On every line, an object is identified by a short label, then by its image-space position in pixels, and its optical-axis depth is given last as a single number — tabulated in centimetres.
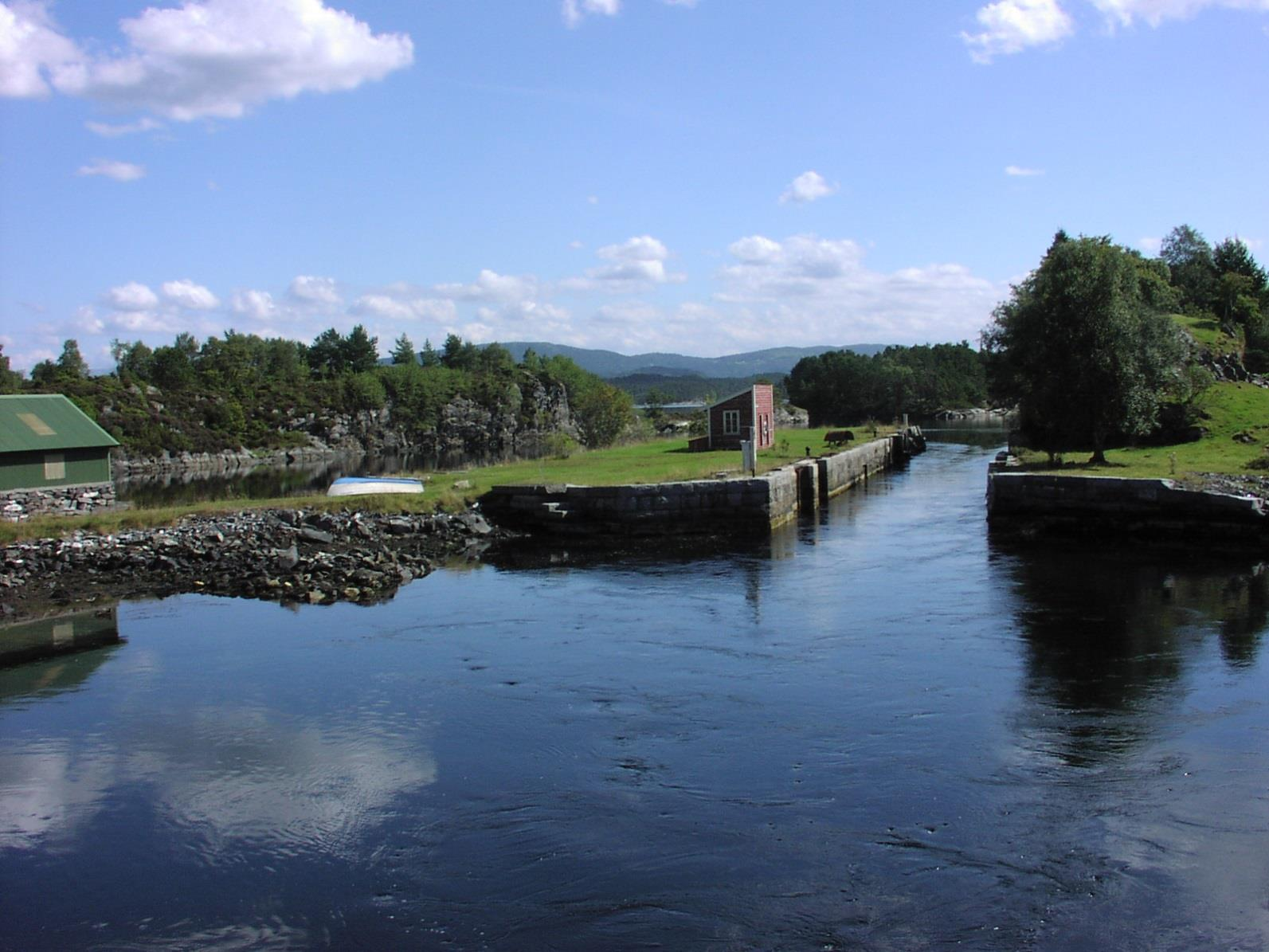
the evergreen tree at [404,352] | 16375
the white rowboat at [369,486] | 3319
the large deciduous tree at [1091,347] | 3203
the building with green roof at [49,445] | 3344
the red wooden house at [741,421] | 4747
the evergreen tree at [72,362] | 10902
